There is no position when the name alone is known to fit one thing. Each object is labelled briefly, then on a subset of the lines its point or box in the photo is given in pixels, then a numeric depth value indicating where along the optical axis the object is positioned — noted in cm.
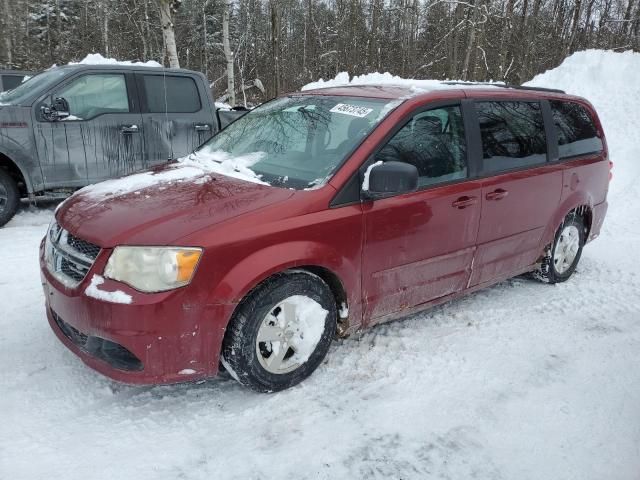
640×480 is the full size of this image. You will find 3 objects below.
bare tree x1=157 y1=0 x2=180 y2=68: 1284
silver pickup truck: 604
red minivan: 261
